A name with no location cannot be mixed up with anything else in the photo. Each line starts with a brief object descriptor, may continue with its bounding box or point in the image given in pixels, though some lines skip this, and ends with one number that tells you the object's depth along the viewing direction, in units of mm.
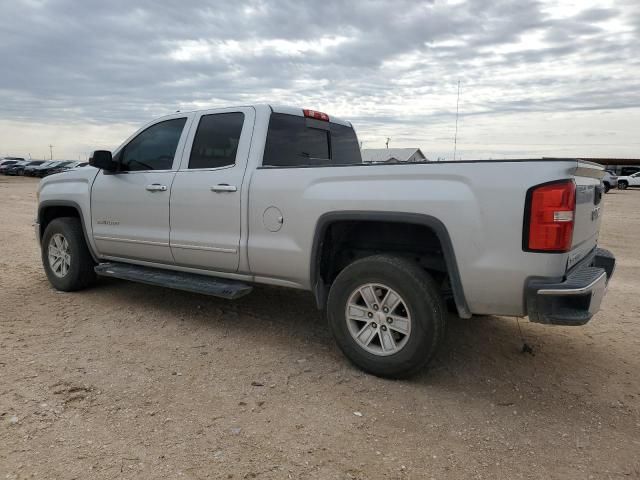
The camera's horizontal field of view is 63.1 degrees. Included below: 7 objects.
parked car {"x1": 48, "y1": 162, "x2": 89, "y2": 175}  42597
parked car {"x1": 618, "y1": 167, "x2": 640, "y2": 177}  41922
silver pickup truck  3090
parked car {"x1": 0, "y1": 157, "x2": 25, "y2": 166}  49419
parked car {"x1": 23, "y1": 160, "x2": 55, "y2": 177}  44312
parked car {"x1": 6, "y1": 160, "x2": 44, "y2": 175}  45688
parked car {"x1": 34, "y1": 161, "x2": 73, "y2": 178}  42969
